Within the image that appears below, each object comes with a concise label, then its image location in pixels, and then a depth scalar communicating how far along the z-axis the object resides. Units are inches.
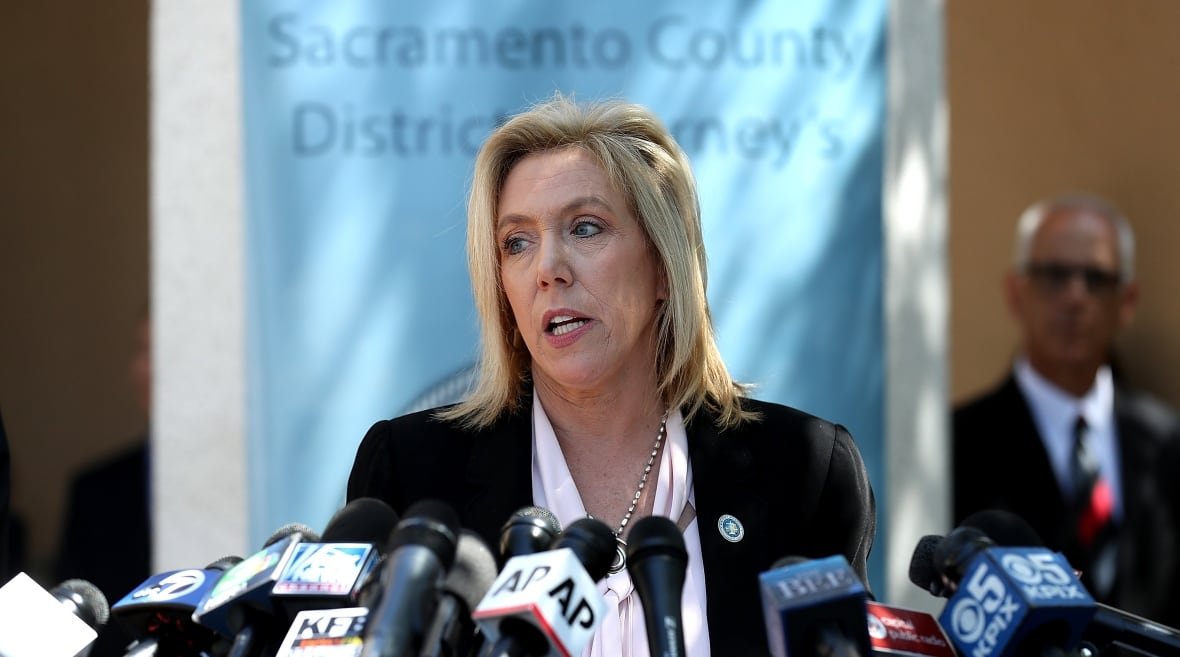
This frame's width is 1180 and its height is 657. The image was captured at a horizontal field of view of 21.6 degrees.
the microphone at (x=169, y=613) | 186.1
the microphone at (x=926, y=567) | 189.6
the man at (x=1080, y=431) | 459.8
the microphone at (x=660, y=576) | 165.0
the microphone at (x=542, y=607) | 156.2
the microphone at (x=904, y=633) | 170.9
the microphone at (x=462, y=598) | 160.3
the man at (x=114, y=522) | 458.6
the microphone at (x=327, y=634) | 164.9
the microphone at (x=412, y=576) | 149.8
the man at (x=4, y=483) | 220.0
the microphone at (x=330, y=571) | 173.3
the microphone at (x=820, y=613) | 161.2
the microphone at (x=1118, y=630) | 178.1
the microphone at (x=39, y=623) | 178.1
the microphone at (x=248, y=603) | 174.8
